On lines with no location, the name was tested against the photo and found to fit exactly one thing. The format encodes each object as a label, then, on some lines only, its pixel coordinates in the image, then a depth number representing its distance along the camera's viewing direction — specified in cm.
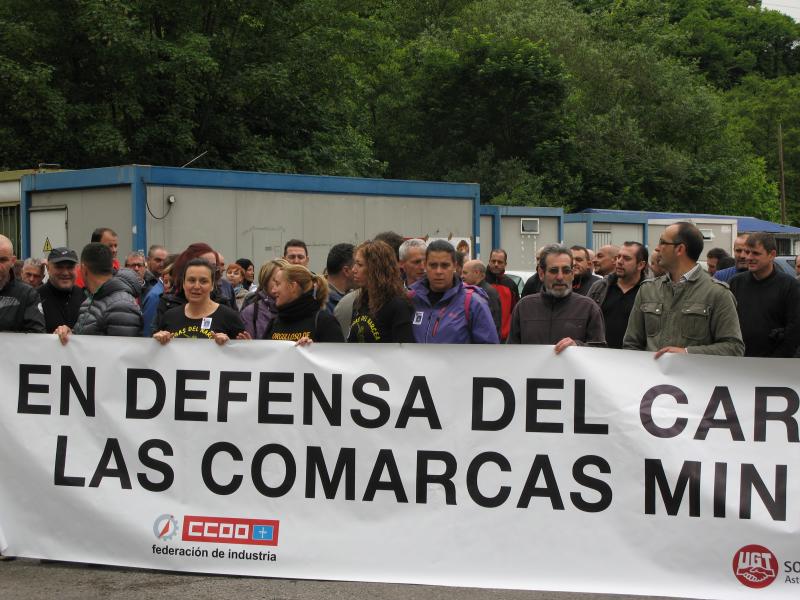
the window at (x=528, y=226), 2522
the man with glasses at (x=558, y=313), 696
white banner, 565
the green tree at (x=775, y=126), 7362
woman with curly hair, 665
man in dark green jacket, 623
